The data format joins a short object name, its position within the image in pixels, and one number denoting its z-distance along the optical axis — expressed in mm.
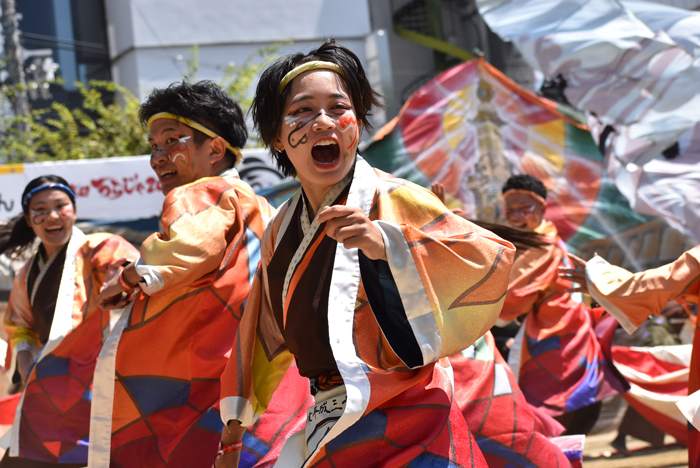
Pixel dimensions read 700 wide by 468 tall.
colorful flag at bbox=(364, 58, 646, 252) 7188
